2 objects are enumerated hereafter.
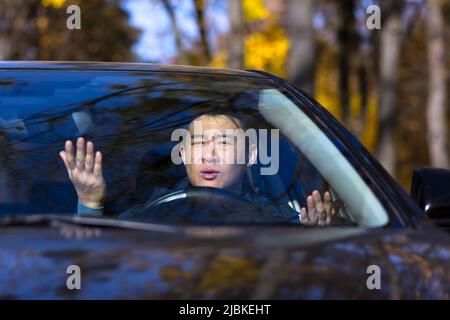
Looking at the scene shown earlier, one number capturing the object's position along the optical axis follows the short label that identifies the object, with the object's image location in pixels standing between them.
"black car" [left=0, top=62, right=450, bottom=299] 3.20
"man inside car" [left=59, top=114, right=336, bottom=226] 4.65
